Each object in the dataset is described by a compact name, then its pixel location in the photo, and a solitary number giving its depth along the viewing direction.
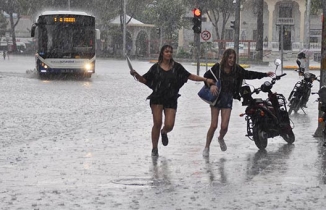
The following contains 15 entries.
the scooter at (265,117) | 13.78
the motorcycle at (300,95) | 21.03
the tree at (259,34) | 66.12
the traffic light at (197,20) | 36.81
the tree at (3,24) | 116.69
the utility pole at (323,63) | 15.16
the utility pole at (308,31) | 54.42
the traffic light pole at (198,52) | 37.93
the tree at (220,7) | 83.31
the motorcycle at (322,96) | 12.80
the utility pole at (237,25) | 47.19
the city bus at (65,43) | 39.31
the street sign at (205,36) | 39.72
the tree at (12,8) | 103.18
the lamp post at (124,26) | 82.95
